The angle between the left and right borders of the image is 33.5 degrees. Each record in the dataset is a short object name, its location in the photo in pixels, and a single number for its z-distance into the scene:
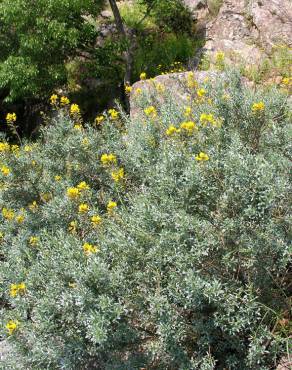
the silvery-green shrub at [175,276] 2.69
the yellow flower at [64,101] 4.62
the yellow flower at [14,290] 2.91
